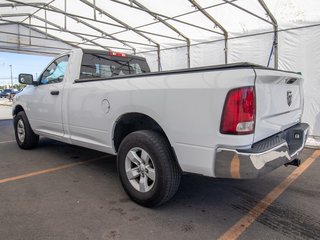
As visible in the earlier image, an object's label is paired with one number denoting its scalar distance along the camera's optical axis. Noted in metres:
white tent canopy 7.74
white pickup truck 2.44
